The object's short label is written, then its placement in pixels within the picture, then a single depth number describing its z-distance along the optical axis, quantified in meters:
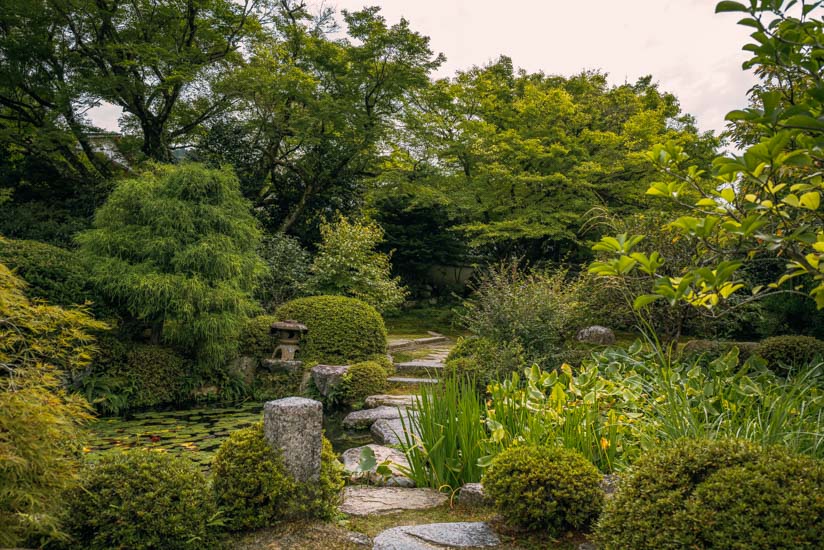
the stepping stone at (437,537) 2.60
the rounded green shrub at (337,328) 8.06
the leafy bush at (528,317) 6.46
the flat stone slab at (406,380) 7.39
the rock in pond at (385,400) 6.36
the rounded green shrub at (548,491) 2.67
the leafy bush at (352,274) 9.91
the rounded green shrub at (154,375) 6.90
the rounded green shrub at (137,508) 2.48
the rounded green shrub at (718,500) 1.85
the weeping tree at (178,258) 6.87
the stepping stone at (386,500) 3.27
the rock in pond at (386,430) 5.08
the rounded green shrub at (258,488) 2.81
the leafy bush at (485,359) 5.71
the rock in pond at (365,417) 5.91
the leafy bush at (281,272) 10.31
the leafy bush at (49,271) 6.18
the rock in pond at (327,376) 7.09
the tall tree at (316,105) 11.50
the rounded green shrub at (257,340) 8.16
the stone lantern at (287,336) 8.09
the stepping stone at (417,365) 8.04
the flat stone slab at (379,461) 3.81
